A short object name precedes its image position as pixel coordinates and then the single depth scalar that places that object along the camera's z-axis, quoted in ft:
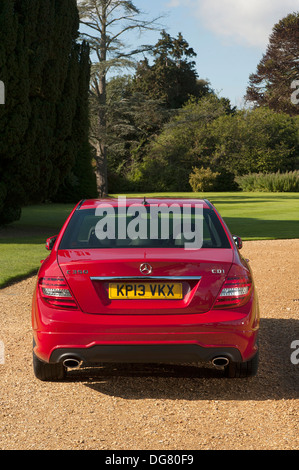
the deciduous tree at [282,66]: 185.57
